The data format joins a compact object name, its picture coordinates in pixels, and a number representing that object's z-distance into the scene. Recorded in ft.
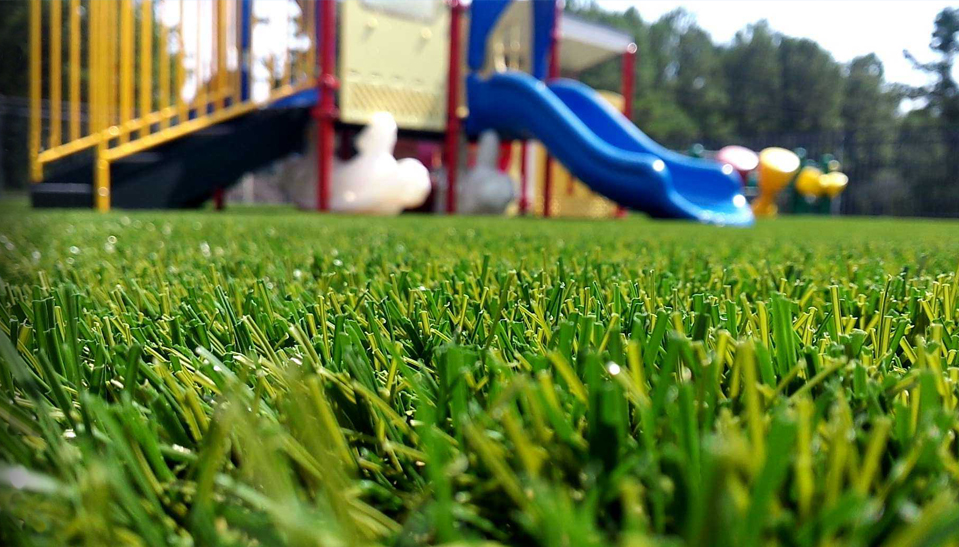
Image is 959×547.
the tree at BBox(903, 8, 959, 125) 61.57
